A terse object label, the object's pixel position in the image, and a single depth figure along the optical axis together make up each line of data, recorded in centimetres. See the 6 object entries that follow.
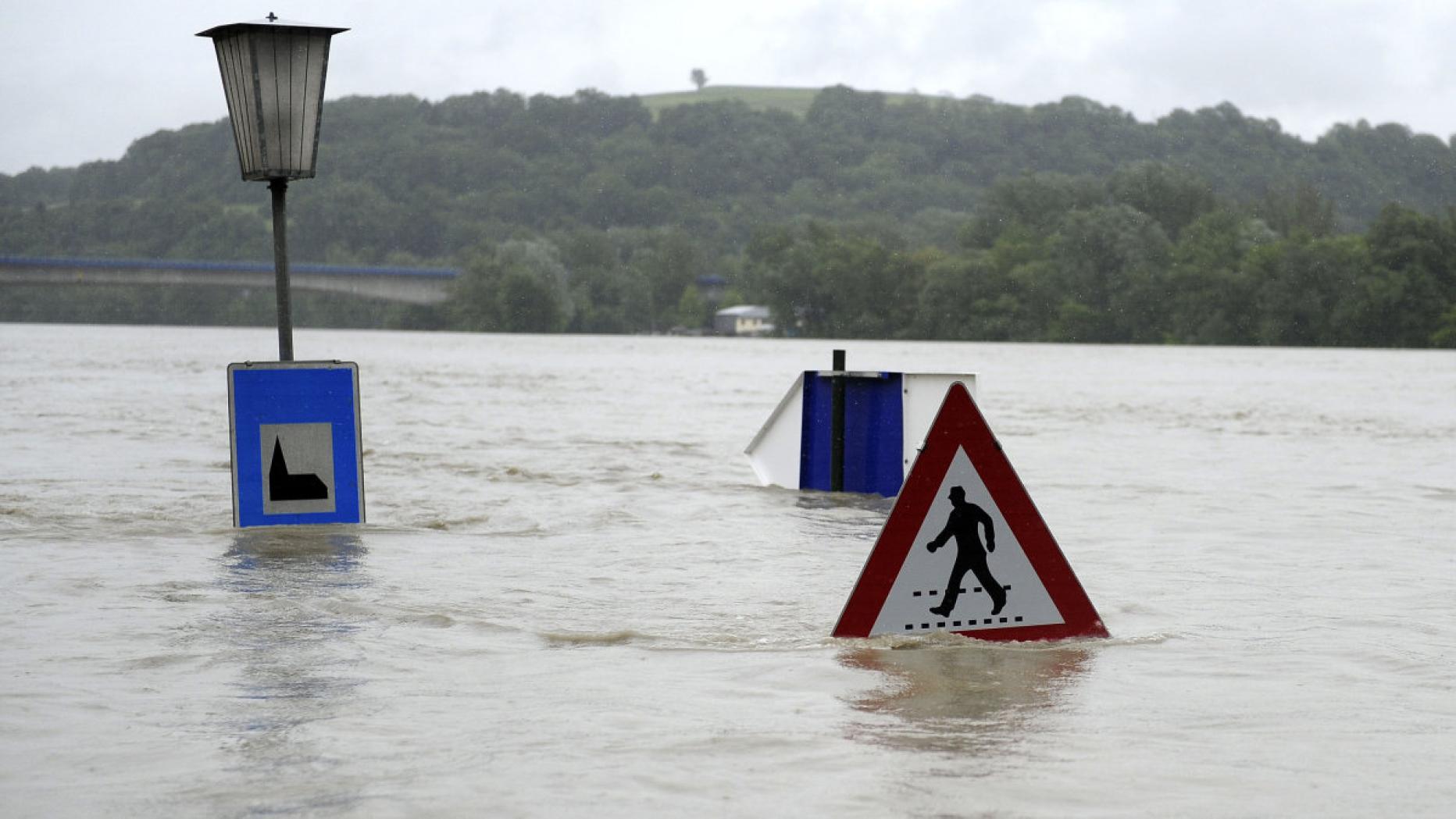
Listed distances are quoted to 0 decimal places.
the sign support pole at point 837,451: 1421
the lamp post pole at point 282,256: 1070
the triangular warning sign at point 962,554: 650
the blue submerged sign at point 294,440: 1028
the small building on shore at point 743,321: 14700
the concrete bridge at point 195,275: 11031
